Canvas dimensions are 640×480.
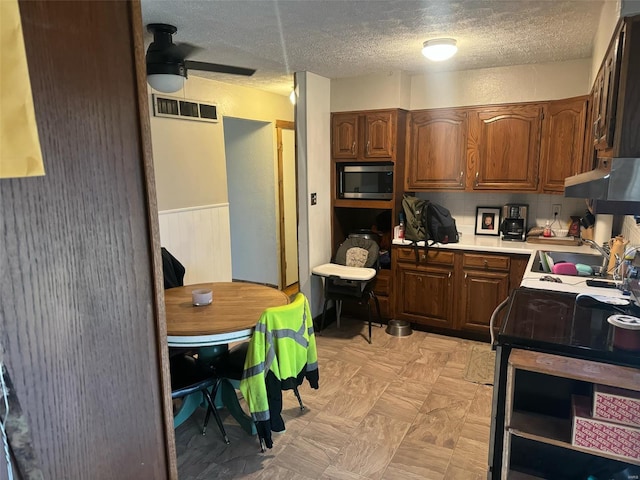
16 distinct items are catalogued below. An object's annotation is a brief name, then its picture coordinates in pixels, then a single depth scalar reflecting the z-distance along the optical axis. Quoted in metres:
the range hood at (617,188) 1.56
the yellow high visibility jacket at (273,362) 2.25
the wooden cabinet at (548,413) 1.62
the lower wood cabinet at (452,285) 3.66
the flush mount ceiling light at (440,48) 2.87
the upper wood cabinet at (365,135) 4.00
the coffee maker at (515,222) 3.95
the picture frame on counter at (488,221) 4.16
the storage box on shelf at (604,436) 1.57
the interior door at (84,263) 0.72
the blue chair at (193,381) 2.40
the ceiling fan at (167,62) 2.43
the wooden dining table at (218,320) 2.22
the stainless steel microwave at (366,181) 4.12
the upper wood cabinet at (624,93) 1.66
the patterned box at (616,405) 1.57
